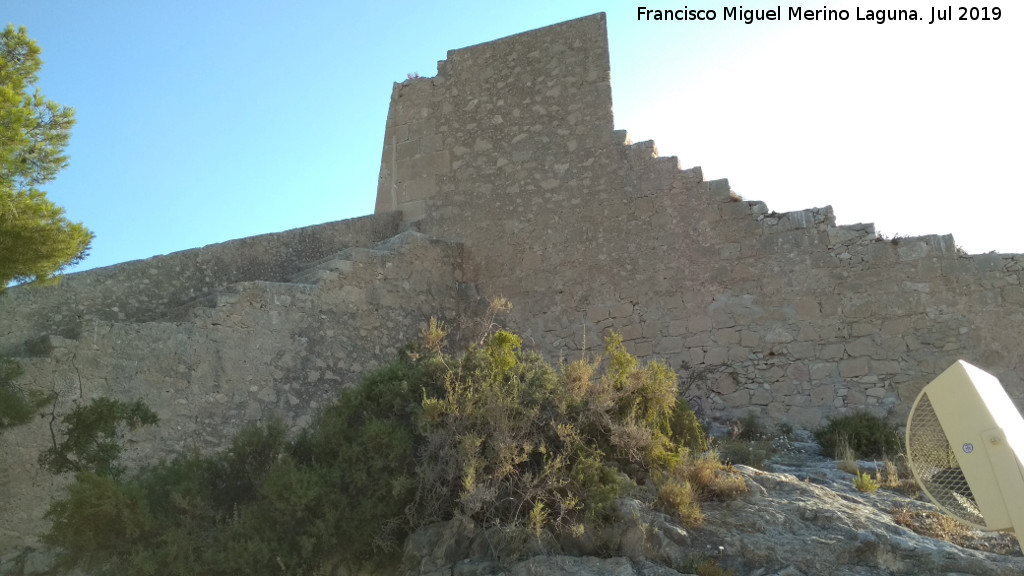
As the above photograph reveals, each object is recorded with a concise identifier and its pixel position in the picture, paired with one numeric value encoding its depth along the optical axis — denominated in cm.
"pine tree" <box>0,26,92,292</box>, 704
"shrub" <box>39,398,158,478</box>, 651
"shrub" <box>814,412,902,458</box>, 780
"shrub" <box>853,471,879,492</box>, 618
